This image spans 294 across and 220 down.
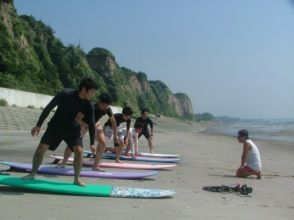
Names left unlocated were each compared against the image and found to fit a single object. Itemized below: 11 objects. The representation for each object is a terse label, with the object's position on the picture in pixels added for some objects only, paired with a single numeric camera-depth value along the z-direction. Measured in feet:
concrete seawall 84.88
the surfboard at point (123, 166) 33.01
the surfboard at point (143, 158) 39.91
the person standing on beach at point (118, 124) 35.47
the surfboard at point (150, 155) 44.81
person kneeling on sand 33.06
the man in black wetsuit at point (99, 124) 29.01
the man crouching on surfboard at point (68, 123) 22.18
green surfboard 21.03
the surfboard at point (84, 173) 26.68
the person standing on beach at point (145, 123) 44.29
